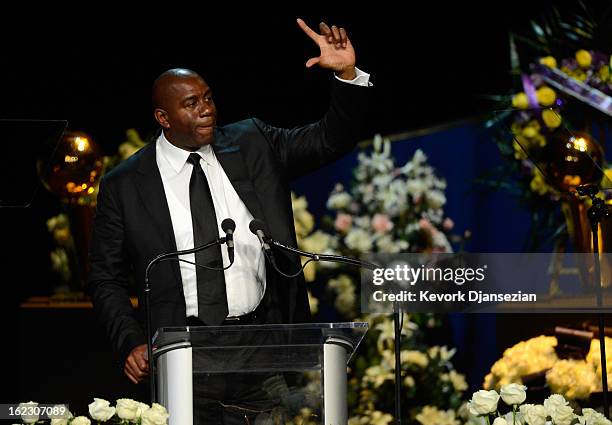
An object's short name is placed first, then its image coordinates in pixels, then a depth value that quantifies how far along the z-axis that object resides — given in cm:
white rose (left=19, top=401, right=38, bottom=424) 529
